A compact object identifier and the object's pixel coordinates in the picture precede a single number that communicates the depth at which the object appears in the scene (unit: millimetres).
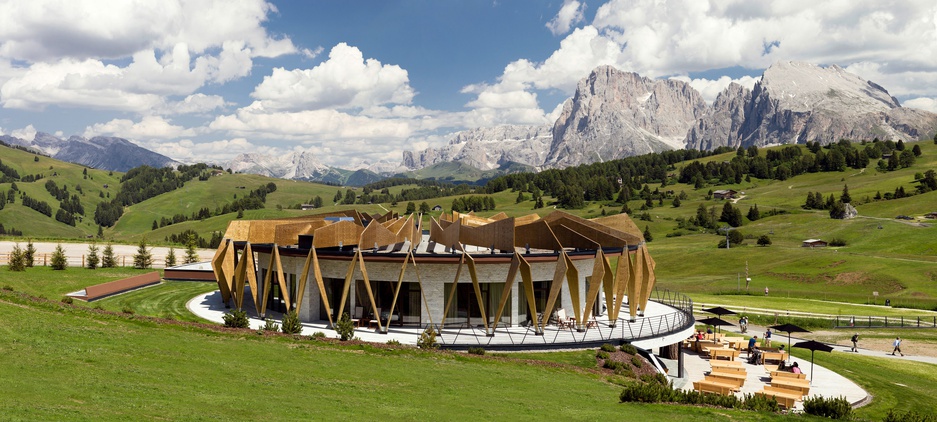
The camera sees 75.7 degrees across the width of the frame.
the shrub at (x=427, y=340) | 33219
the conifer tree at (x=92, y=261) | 74938
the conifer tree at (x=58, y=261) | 69375
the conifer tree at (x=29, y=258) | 69738
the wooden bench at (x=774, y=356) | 41719
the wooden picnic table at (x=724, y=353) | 42188
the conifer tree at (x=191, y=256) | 86125
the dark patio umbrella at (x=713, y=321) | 45338
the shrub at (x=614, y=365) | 32825
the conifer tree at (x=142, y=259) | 79750
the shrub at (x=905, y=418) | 21578
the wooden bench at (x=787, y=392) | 32094
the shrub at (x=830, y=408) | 23094
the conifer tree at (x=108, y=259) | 78219
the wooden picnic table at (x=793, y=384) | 32709
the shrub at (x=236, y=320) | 37594
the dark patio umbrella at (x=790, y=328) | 41256
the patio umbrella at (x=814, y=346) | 35188
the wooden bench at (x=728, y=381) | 33984
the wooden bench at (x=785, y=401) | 31141
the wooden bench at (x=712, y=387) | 33238
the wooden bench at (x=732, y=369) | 36497
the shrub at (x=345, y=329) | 33750
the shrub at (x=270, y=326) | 36469
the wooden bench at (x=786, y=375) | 34812
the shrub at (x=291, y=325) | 36094
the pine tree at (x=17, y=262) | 64562
